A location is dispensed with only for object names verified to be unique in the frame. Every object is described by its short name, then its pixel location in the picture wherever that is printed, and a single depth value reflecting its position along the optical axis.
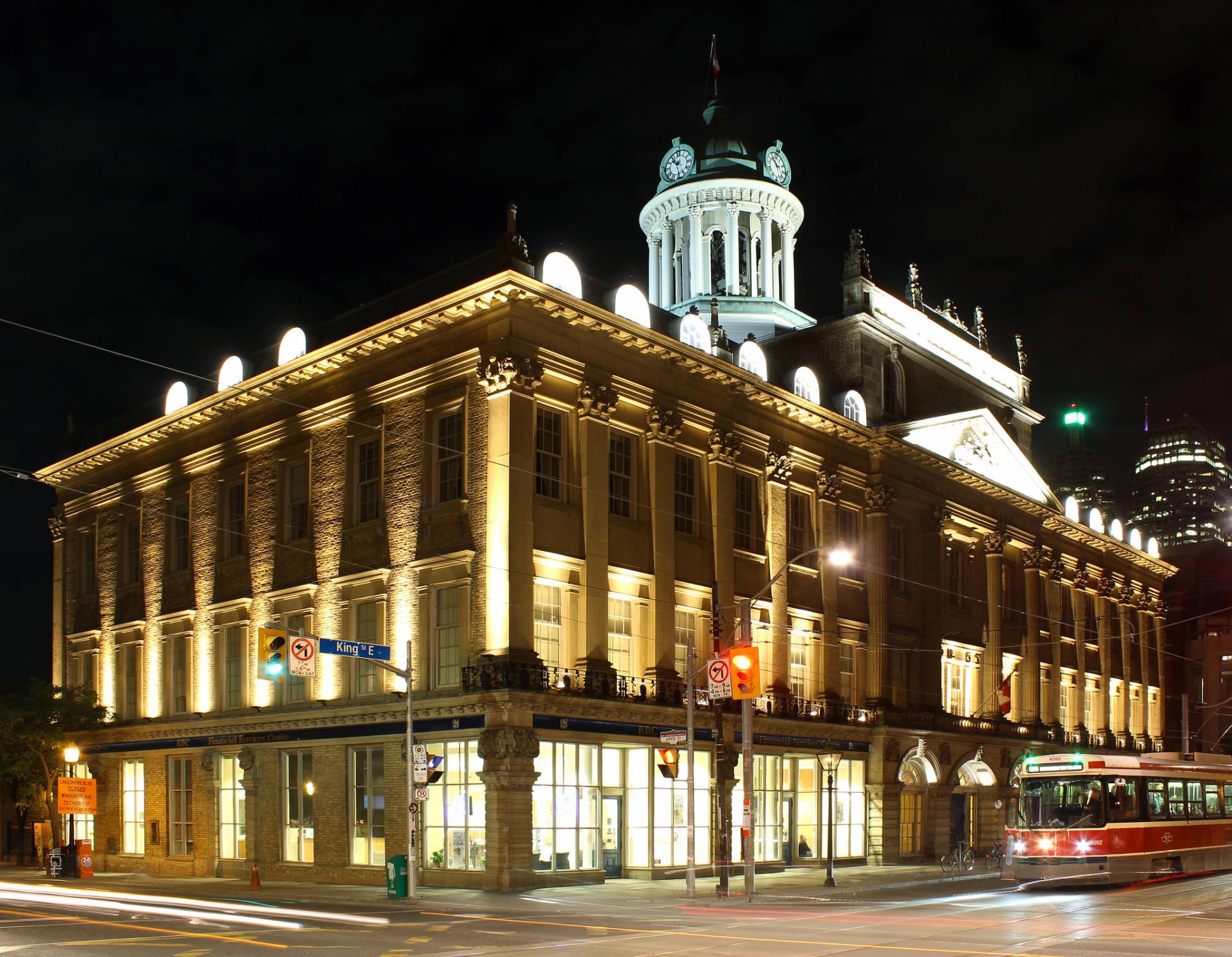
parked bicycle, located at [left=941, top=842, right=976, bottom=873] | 44.03
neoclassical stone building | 37.00
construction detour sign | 42.97
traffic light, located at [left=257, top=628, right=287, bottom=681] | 28.12
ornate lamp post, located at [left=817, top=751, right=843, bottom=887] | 39.72
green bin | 32.25
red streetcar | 33.22
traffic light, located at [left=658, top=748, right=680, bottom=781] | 32.38
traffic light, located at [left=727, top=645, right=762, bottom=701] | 31.30
